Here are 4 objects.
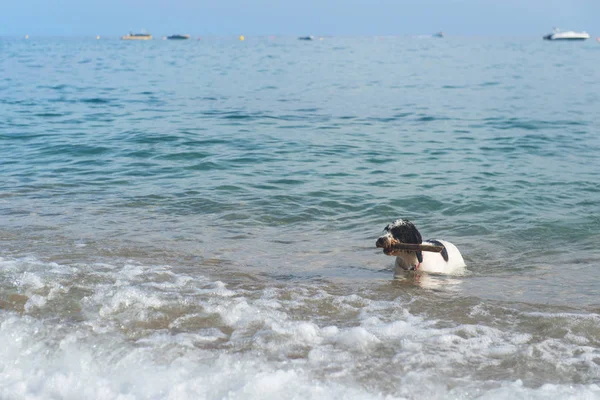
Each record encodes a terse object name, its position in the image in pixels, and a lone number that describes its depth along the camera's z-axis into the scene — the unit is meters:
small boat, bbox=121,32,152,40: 159.38
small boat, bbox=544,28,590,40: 126.04
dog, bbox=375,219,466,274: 6.58
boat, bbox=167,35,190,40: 165.38
